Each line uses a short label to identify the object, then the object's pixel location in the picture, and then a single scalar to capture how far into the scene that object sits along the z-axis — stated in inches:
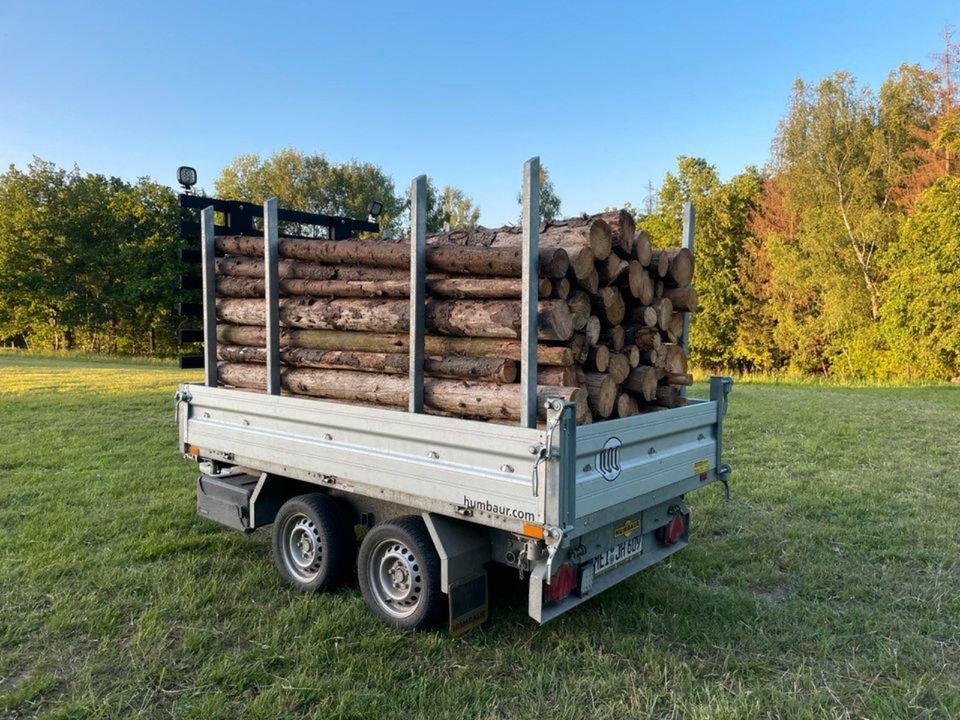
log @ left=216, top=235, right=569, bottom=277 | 137.8
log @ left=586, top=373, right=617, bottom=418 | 144.6
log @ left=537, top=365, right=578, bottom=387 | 138.4
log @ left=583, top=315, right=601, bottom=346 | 146.6
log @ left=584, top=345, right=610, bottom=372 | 147.1
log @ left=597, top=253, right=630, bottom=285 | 149.0
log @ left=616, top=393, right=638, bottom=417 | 154.2
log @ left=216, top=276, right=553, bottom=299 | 140.7
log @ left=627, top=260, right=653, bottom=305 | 156.4
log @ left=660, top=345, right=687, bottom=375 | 169.5
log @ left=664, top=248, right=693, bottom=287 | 169.6
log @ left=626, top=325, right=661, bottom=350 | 161.8
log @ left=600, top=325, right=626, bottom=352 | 155.4
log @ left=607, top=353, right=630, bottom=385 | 150.5
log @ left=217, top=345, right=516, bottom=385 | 140.0
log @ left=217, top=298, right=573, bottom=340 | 136.1
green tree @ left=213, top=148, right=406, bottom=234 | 1884.8
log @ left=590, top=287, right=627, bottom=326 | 149.9
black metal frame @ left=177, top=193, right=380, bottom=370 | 204.1
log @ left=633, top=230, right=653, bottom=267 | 158.3
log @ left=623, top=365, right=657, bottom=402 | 158.9
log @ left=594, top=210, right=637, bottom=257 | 151.2
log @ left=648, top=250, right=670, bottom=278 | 165.8
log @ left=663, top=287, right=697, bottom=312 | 172.9
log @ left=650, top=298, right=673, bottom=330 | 167.9
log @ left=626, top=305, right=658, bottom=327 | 162.2
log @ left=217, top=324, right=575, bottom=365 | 138.4
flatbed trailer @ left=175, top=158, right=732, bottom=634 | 128.6
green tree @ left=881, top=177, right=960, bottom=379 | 959.6
